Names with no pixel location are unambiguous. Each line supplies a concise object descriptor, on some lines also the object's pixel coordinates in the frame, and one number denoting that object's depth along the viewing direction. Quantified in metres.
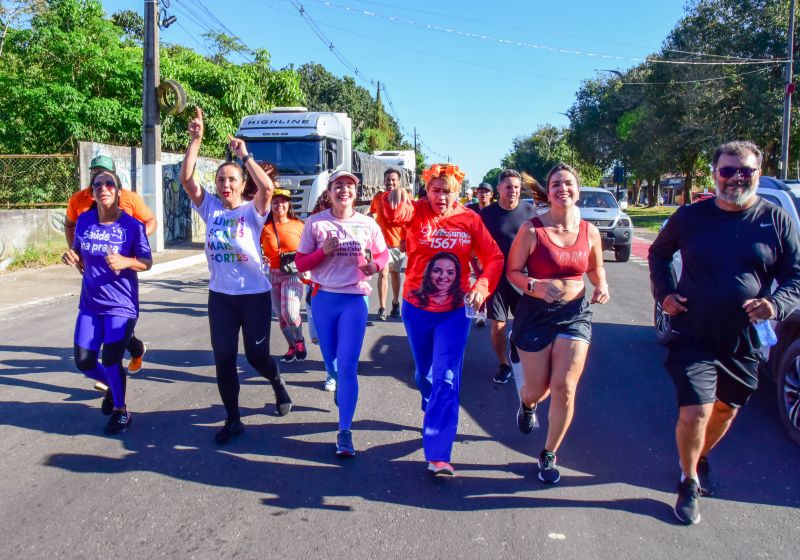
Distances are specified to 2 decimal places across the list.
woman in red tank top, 3.97
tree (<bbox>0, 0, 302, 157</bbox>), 19.38
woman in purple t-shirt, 4.83
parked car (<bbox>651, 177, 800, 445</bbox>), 4.70
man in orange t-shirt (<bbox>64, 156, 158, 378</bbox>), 5.41
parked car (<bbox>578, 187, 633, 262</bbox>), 16.64
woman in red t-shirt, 4.12
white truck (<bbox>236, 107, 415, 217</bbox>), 16.94
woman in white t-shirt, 4.56
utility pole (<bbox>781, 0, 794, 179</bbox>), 22.41
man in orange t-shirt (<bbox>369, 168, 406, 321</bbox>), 7.47
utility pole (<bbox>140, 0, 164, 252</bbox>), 15.62
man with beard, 3.61
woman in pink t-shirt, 4.46
